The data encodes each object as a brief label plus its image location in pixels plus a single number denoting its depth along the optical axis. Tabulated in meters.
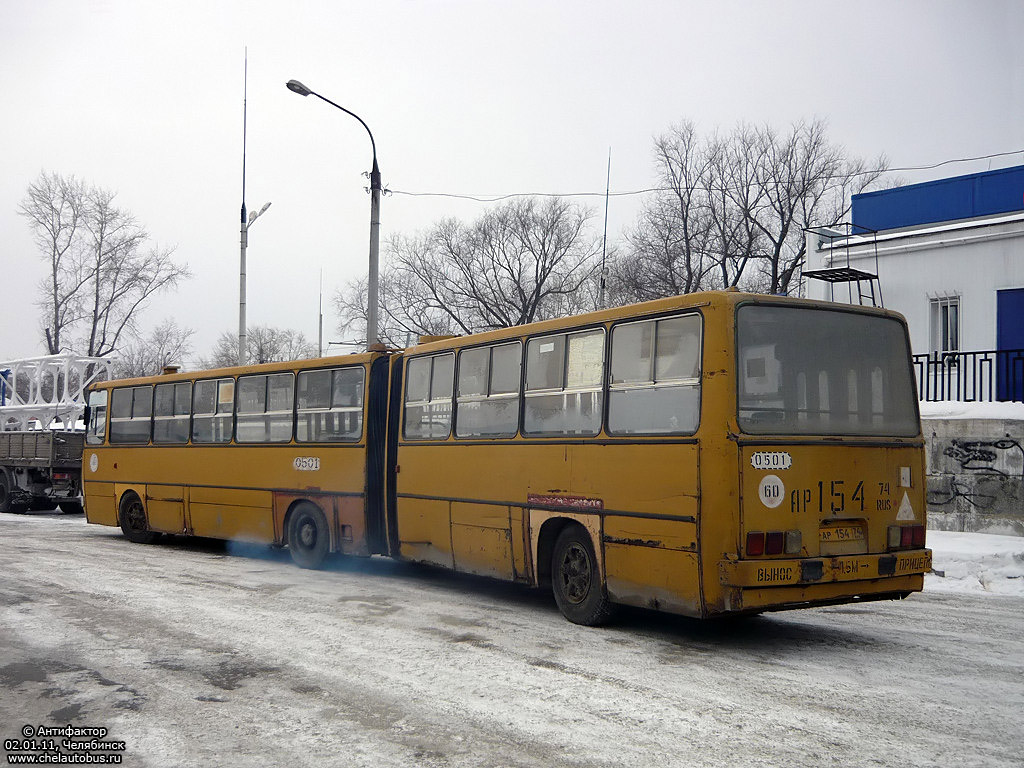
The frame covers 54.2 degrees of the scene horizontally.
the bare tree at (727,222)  44.56
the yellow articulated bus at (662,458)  7.68
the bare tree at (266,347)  94.89
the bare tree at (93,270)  50.28
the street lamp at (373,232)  19.45
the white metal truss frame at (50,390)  26.41
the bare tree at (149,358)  66.88
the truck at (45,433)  23.14
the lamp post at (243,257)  27.71
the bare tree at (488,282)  51.78
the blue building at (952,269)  18.59
